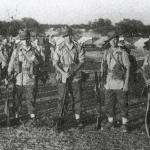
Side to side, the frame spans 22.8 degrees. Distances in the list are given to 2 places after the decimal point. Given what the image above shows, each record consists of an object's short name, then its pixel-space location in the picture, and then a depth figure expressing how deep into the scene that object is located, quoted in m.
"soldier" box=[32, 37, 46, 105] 8.39
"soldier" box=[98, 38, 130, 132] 7.61
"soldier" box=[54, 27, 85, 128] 7.84
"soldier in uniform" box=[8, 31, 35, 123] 8.31
